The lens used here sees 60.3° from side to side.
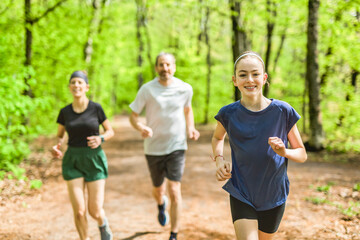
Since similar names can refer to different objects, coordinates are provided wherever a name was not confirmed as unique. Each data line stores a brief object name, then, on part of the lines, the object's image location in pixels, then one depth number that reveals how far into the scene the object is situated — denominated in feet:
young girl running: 7.84
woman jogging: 12.17
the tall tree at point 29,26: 28.17
